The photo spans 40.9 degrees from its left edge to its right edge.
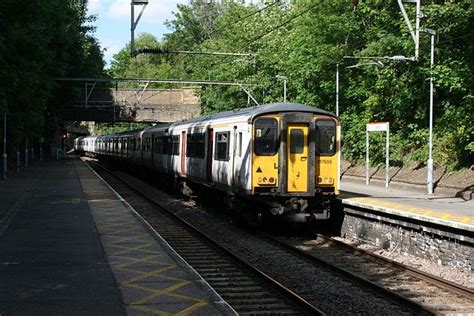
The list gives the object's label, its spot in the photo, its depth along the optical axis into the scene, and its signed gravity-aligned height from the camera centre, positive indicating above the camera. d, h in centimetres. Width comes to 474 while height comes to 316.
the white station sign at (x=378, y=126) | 2627 +101
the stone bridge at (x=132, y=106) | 5538 +368
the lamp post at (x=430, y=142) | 2409 +35
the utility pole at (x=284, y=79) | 3785 +427
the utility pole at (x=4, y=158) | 3169 -61
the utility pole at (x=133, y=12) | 1658 +365
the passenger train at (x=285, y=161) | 1466 -27
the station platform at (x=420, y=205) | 1159 -129
